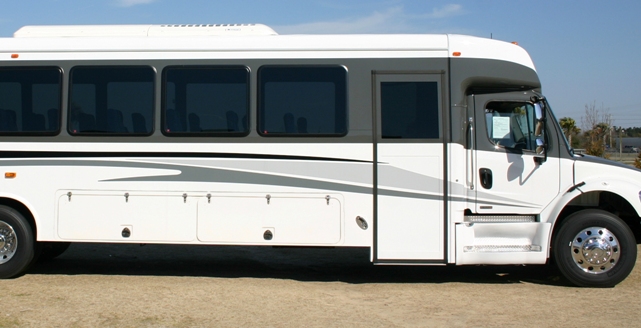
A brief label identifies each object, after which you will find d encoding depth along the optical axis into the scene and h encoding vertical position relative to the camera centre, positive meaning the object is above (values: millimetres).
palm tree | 41544 +2289
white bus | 8477 +134
